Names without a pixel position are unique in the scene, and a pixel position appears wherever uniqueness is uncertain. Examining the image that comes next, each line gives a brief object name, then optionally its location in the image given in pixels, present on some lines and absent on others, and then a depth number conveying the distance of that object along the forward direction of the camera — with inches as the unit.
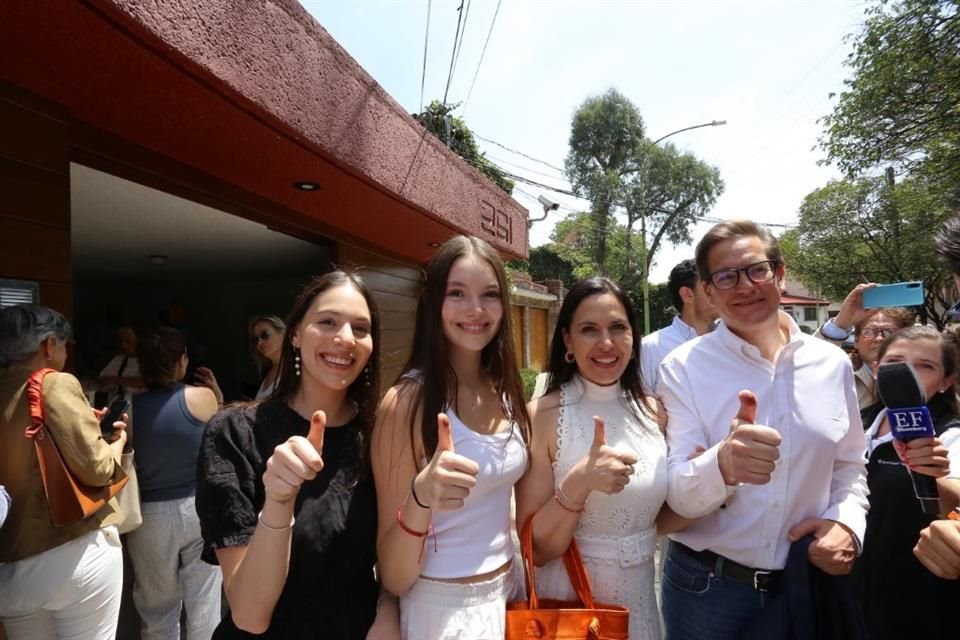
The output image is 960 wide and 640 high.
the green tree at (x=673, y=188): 1405.0
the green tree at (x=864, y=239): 615.5
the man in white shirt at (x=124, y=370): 153.9
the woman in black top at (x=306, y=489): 58.0
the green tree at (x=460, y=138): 500.5
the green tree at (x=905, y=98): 338.3
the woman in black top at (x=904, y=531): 86.3
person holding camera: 131.3
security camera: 502.0
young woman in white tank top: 63.3
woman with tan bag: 85.2
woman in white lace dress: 70.0
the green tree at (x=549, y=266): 1168.2
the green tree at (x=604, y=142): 1414.9
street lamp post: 744.3
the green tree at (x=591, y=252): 1190.9
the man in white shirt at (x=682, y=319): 156.9
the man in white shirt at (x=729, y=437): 71.6
